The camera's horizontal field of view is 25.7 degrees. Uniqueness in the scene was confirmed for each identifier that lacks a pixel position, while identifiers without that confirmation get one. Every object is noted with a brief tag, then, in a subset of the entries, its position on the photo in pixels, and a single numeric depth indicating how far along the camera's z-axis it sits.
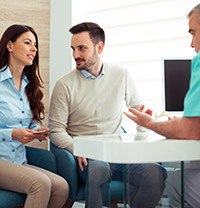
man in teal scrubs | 1.50
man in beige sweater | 2.75
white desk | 1.40
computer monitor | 3.00
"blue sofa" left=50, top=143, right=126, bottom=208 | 2.51
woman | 2.30
